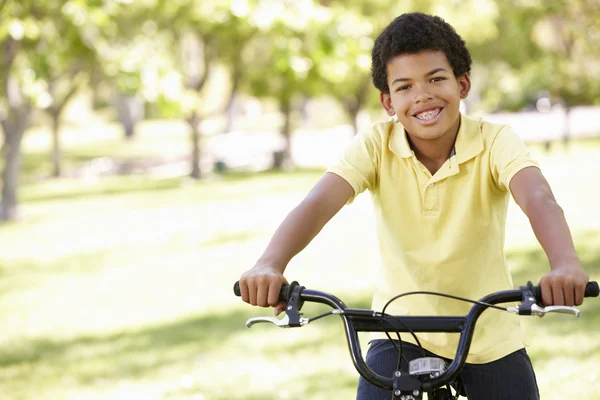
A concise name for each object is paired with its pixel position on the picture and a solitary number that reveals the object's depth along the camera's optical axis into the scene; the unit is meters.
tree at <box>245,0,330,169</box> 8.39
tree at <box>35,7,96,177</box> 11.82
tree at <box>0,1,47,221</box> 18.89
